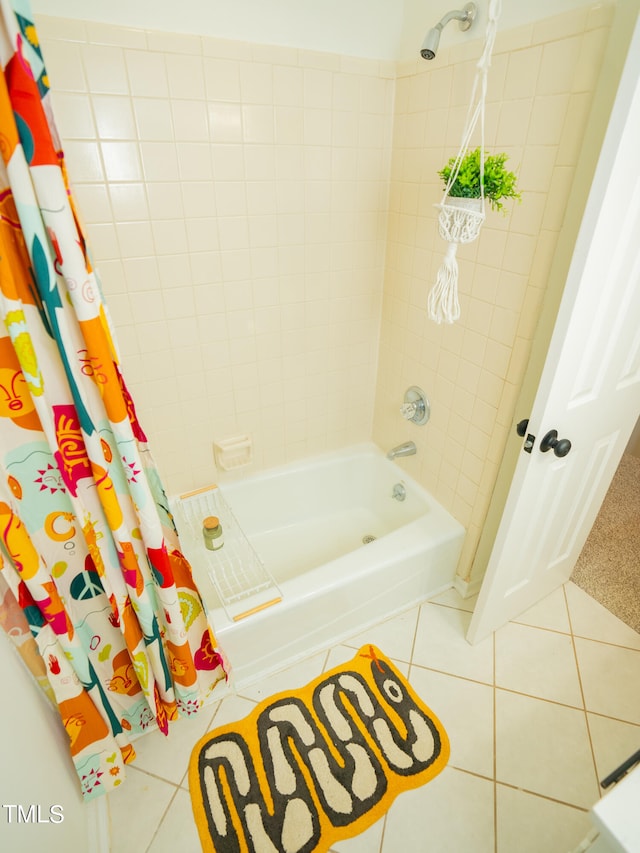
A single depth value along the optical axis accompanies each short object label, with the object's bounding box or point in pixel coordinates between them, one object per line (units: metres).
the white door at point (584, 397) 0.90
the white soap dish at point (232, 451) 1.90
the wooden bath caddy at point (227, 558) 1.45
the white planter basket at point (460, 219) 1.07
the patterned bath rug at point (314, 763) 1.19
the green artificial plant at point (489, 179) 1.05
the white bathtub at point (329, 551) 1.48
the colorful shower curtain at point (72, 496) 0.69
